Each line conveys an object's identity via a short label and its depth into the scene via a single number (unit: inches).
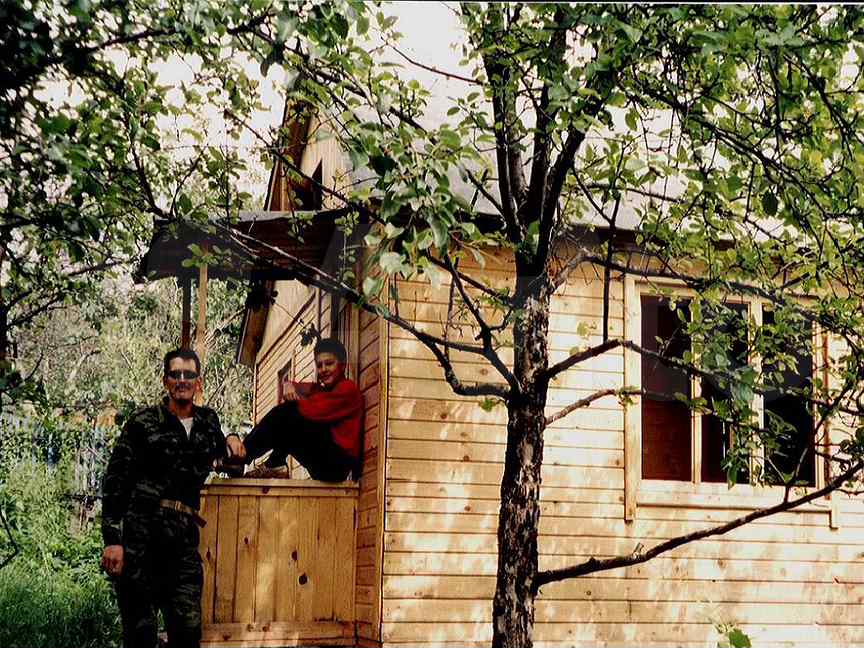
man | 244.4
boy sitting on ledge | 314.2
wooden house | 301.9
